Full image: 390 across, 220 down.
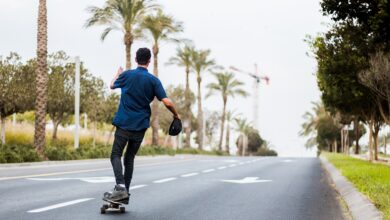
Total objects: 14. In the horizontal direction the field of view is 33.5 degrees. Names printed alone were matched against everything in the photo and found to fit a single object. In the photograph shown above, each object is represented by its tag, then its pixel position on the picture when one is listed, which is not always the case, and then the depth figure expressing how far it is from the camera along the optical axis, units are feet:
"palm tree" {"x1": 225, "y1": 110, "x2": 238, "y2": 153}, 289.74
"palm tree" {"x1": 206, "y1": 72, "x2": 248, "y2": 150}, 253.85
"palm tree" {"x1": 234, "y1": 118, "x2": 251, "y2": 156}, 364.58
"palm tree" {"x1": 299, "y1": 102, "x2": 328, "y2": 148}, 286.93
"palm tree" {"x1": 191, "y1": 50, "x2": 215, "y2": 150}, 220.84
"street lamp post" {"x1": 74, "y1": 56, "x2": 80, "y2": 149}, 112.00
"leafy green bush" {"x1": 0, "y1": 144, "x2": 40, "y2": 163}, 77.66
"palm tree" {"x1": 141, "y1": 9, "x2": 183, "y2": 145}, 156.27
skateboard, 25.67
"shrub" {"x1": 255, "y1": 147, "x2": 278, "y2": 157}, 393.70
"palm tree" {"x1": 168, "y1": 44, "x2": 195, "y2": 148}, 216.74
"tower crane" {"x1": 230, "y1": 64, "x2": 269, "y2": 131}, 569.64
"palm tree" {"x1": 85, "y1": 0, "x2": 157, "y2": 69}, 139.54
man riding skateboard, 25.31
